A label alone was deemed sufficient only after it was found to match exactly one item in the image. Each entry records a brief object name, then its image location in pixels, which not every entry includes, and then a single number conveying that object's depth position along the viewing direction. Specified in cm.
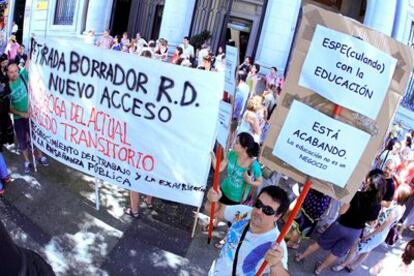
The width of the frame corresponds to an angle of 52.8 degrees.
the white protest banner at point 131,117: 374
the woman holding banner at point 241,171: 427
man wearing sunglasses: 261
